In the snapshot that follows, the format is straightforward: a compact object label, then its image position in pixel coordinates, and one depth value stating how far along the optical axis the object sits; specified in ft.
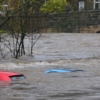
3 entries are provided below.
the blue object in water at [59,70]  53.76
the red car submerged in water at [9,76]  45.08
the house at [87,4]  191.45
